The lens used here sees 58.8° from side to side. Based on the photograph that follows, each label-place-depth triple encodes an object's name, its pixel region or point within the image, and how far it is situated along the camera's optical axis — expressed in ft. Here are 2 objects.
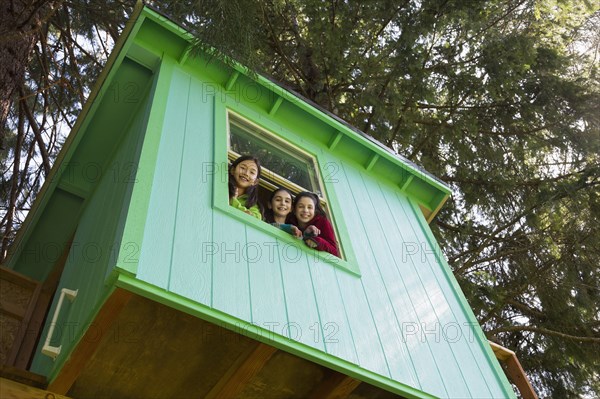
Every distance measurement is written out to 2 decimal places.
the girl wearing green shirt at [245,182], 12.04
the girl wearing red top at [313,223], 11.33
